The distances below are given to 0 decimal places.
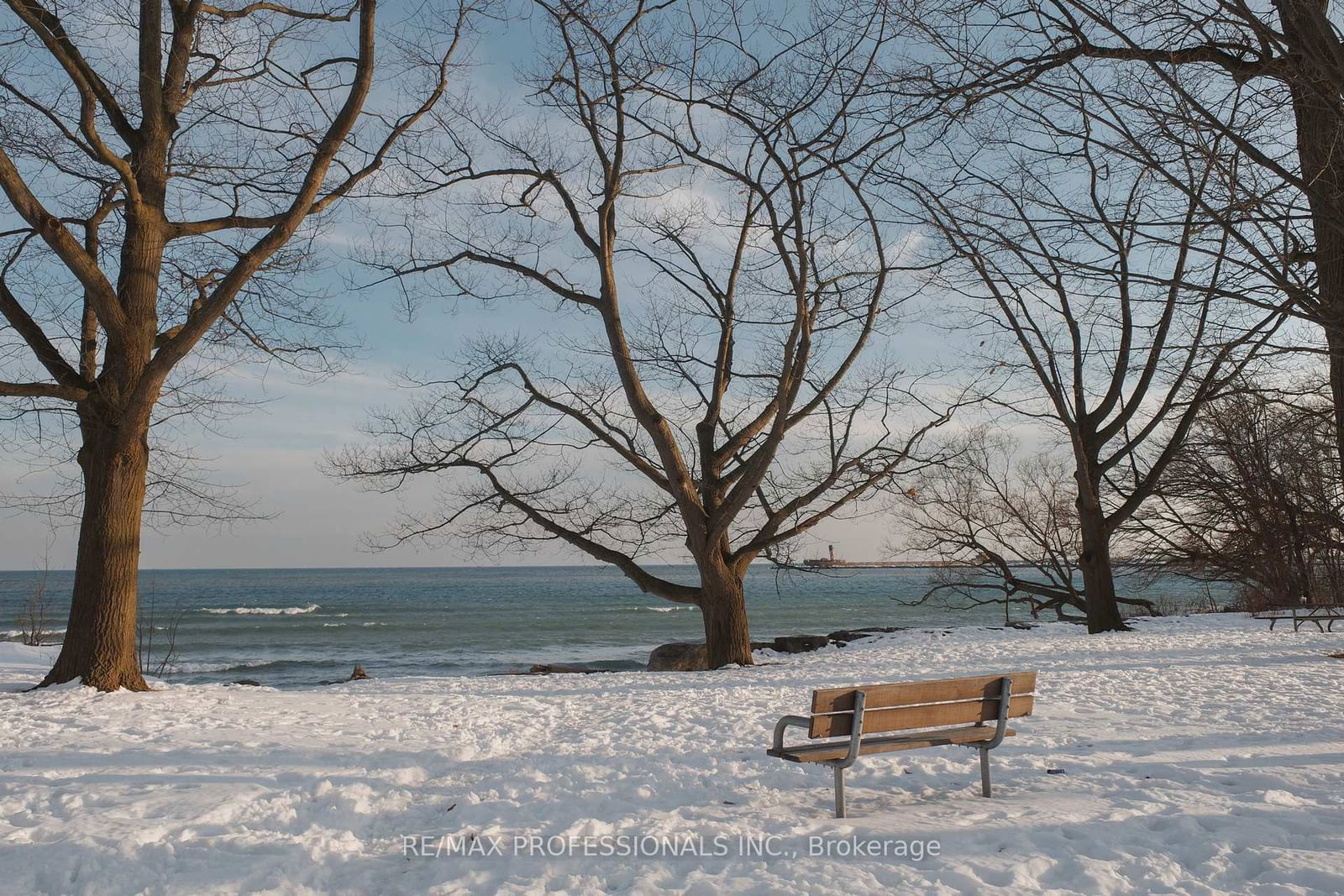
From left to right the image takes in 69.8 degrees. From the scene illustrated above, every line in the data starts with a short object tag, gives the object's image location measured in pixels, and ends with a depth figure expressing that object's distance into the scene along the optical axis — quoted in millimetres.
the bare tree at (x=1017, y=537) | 22219
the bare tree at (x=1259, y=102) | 4734
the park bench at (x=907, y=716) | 5133
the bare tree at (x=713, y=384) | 12750
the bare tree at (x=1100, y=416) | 16734
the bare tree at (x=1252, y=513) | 18625
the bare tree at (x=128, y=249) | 9320
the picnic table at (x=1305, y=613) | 13762
